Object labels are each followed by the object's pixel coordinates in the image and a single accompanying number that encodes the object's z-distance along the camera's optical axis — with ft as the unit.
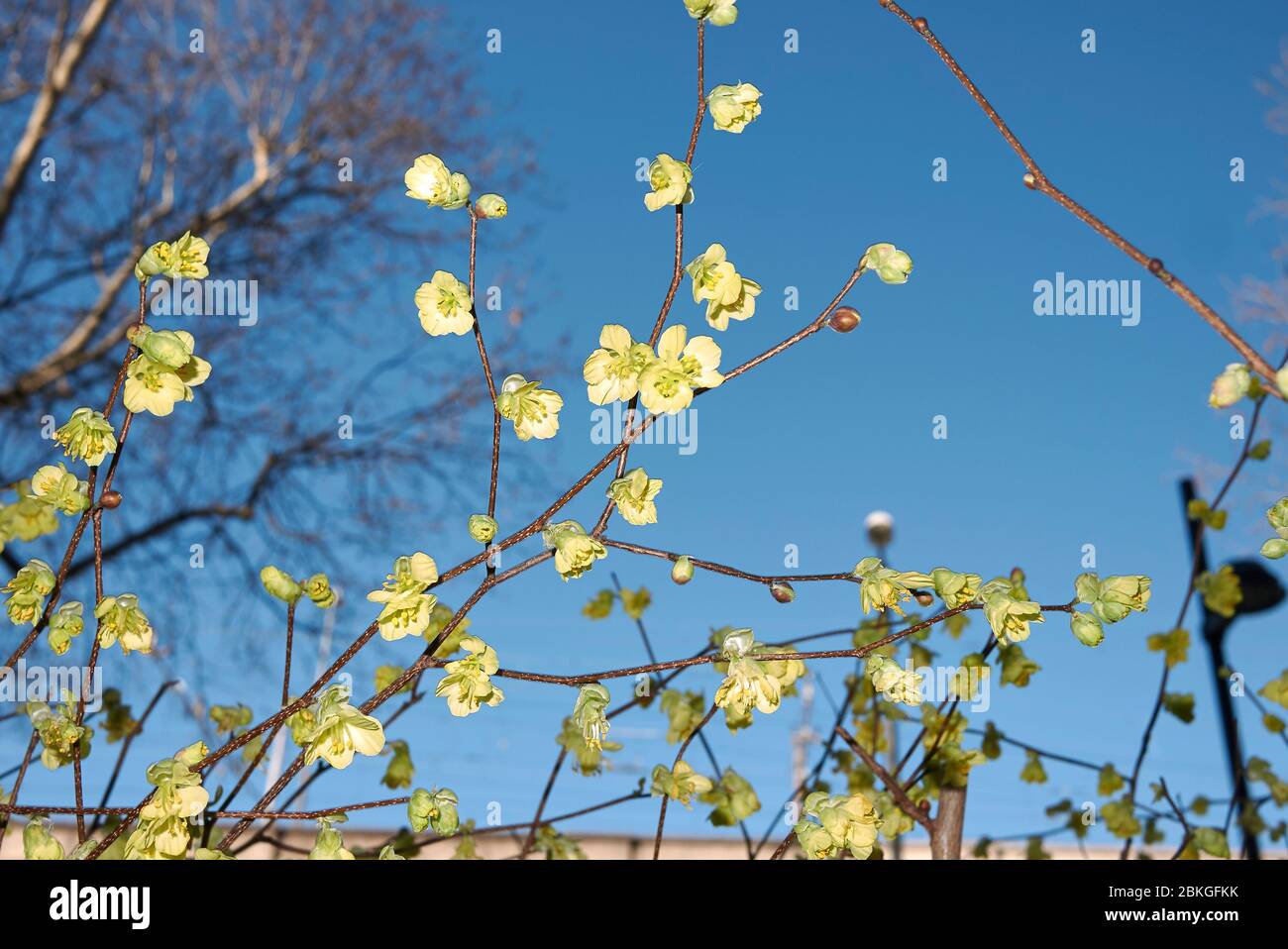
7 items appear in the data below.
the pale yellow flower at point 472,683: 2.35
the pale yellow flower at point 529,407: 2.51
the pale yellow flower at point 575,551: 2.29
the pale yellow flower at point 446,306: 2.63
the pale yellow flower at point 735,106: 2.69
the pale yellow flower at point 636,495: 2.41
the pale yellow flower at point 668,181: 2.53
